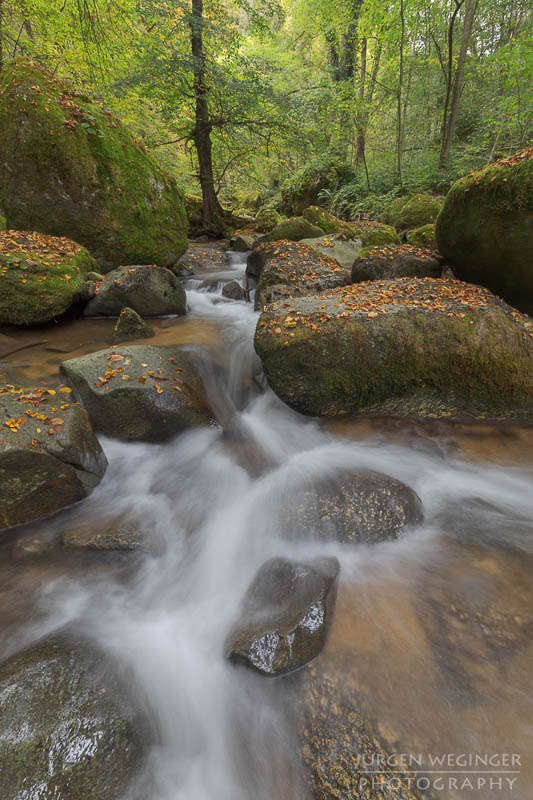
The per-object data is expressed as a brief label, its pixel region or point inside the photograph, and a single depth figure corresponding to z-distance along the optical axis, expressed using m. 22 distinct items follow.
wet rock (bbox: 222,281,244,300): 7.40
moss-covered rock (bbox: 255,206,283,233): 14.20
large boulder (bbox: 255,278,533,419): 3.79
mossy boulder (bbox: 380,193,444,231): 9.33
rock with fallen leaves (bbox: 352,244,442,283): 5.90
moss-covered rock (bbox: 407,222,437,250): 7.15
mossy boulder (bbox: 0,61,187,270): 5.61
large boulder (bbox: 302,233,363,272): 8.06
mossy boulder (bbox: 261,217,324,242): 8.84
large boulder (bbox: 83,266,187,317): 5.44
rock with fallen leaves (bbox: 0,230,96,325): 4.64
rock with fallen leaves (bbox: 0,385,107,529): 2.54
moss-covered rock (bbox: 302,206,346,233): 9.87
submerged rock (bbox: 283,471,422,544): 2.63
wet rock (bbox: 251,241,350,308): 5.90
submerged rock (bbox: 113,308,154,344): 4.96
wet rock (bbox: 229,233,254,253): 11.16
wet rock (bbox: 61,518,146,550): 2.54
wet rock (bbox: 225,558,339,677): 1.87
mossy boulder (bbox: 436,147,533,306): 4.07
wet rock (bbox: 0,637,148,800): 1.42
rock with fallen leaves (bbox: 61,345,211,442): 3.50
